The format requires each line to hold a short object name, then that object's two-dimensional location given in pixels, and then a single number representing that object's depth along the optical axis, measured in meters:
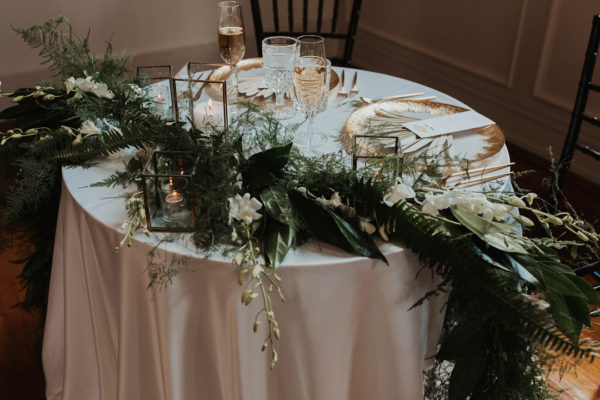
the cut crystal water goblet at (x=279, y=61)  1.42
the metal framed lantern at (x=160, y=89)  1.41
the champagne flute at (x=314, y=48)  1.28
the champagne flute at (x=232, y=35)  1.54
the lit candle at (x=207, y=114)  1.30
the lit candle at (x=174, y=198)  1.06
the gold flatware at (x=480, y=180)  1.18
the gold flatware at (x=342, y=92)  1.67
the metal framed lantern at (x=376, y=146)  1.26
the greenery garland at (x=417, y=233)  0.96
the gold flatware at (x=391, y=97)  1.62
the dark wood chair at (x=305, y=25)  2.76
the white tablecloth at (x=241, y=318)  1.03
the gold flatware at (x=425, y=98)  1.62
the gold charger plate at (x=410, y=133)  1.32
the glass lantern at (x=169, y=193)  1.04
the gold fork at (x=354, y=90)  1.69
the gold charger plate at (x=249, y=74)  1.59
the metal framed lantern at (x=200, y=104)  1.25
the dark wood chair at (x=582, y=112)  1.74
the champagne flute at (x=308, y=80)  1.21
